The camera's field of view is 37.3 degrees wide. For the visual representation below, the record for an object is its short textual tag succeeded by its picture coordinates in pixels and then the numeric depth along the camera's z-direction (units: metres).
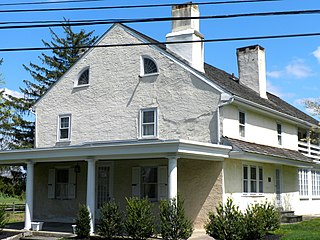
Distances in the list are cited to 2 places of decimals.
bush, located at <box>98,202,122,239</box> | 16.09
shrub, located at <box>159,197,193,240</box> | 14.92
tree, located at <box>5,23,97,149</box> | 46.16
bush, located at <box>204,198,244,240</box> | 14.10
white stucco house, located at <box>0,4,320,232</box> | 18.95
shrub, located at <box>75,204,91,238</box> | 16.83
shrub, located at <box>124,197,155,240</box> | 15.37
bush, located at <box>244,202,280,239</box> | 14.38
